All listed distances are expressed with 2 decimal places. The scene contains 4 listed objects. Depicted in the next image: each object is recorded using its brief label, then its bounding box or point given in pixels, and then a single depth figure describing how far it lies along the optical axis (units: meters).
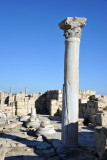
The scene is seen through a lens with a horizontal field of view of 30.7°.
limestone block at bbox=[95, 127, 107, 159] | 4.74
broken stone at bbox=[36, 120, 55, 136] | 8.34
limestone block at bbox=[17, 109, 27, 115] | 17.14
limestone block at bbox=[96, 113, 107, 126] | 8.63
